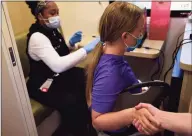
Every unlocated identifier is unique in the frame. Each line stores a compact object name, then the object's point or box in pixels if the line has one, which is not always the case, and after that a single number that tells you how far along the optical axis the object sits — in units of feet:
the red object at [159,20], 5.60
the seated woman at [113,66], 2.62
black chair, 2.69
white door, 3.50
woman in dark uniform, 4.59
